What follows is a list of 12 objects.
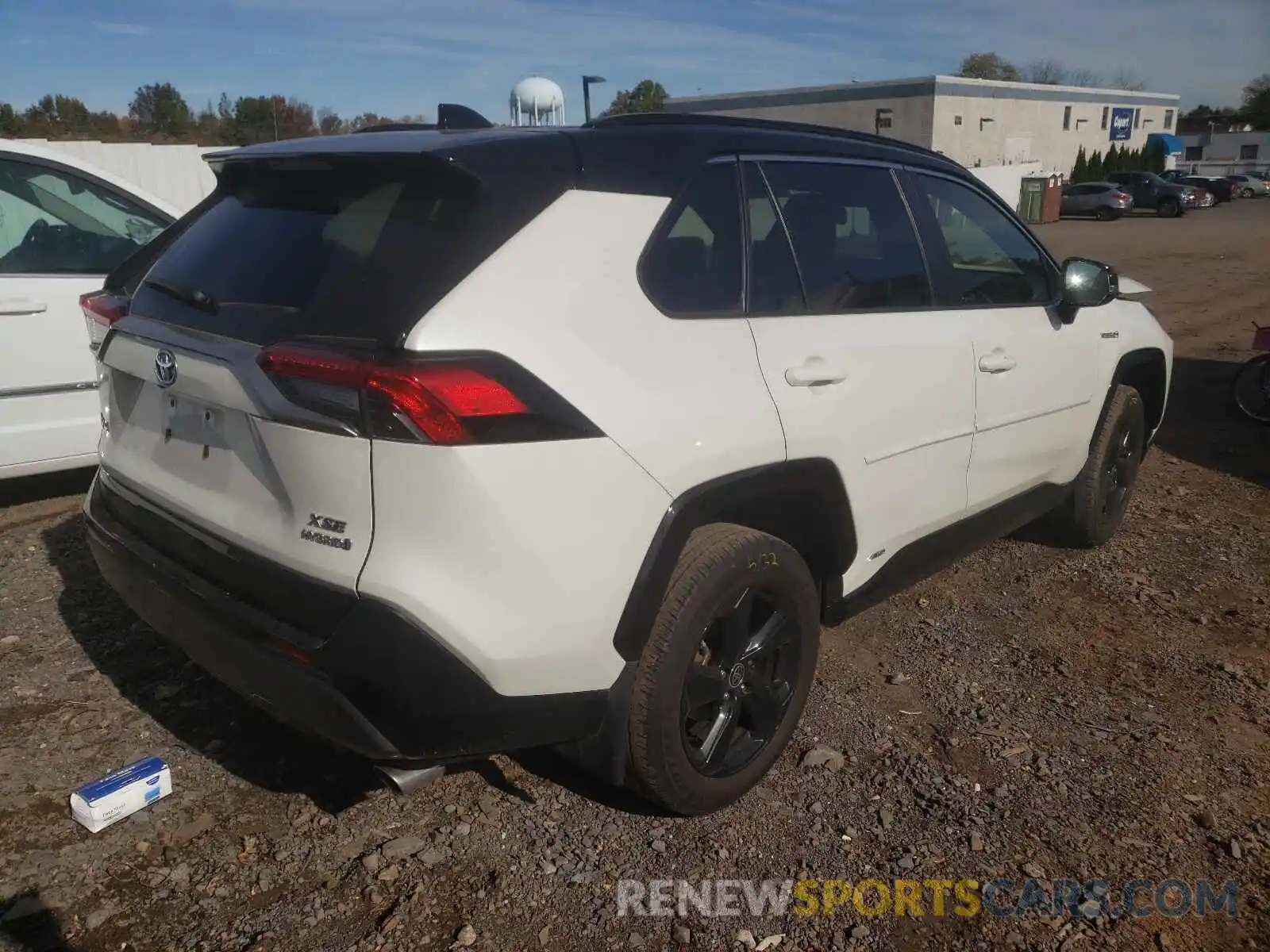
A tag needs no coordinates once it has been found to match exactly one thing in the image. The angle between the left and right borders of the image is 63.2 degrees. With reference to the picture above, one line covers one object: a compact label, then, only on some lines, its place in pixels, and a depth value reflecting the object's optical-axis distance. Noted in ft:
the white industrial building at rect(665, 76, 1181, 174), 152.87
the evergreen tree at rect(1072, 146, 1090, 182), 160.76
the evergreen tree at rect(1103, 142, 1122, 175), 164.14
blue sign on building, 198.39
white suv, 7.00
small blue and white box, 9.06
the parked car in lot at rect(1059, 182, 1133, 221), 122.93
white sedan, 15.46
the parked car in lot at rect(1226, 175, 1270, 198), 162.61
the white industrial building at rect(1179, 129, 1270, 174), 253.24
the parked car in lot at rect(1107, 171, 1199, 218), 131.44
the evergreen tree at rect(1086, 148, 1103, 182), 159.53
